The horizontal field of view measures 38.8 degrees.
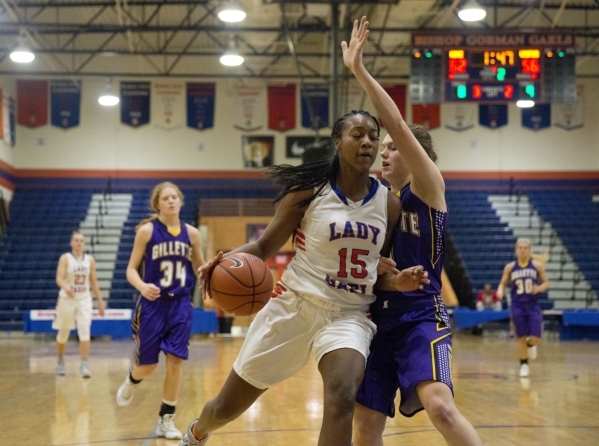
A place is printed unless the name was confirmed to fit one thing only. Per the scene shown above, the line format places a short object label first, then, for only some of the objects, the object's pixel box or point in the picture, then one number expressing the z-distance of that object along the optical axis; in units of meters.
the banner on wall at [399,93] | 25.03
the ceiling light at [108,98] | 19.22
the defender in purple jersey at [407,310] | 3.61
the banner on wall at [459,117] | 25.38
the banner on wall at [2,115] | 22.56
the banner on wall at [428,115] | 24.97
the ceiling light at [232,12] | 13.76
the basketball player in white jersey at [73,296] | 10.49
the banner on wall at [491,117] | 25.58
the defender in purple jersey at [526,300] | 10.45
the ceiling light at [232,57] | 16.41
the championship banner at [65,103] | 24.91
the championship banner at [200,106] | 25.34
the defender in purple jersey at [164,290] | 6.08
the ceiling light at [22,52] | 15.54
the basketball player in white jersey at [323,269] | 3.80
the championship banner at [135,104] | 25.06
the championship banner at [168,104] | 25.28
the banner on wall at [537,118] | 25.53
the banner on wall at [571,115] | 25.36
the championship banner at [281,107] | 25.30
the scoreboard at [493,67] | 14.09
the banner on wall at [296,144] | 25.19
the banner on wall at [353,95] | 24.78
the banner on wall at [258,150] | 25.25
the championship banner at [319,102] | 24.84
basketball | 3.90
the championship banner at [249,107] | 25.25
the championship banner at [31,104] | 24.78
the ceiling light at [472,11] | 13.77
